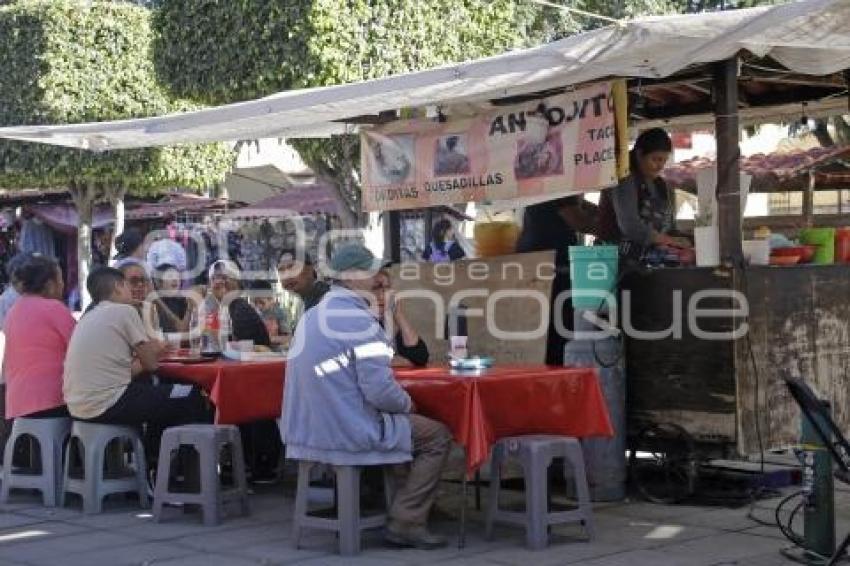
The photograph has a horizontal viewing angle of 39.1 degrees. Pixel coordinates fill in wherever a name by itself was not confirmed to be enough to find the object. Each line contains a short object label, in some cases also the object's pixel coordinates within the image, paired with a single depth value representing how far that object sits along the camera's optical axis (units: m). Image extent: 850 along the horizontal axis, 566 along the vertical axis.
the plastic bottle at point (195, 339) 8.01
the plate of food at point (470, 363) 6.25
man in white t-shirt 7.07
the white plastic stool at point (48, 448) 7.46
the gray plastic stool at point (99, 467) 7.12
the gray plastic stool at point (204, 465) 6.68
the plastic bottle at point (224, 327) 7.94
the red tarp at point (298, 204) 19.94
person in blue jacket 5.73
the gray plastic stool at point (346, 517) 5.83
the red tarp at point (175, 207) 22.11
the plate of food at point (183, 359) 7.58
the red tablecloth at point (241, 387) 6.99
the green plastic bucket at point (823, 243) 7.25
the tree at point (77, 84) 19.11
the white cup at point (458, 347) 6.66
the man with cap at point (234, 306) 8.20
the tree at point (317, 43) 13.84
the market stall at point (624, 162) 6.16
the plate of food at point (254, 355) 7.40
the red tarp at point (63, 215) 23.41
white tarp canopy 5.87
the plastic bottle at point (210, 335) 7.82
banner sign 6.94
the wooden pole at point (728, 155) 6.66
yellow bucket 7.84
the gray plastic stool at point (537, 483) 5.90
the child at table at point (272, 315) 8.87
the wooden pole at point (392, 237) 9.29
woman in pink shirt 7.49
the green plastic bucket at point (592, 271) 6.87
